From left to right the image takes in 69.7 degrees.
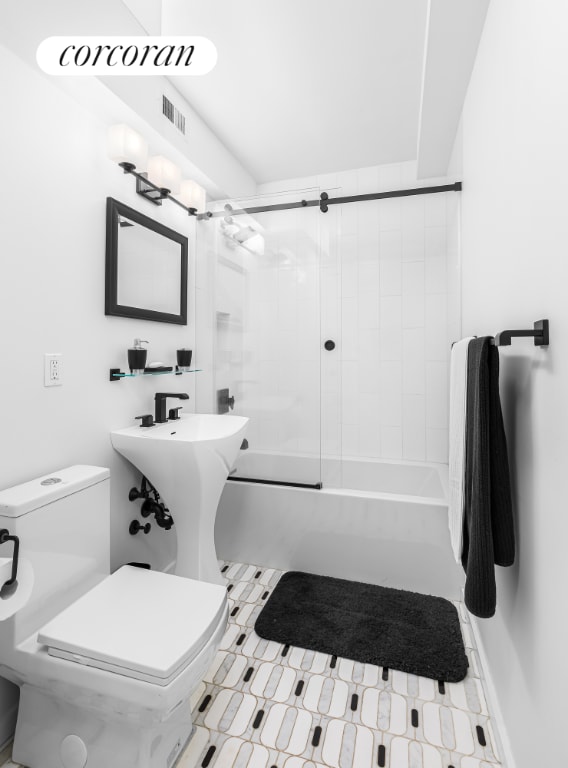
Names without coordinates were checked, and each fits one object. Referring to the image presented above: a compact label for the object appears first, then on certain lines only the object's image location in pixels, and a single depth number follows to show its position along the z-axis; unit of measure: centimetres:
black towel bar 87
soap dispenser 188
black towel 103
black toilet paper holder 108
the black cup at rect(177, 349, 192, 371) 230
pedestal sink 169
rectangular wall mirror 180
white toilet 104
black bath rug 163
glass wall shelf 183
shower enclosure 241
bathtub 202
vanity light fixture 174
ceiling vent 204
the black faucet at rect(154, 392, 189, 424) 205
